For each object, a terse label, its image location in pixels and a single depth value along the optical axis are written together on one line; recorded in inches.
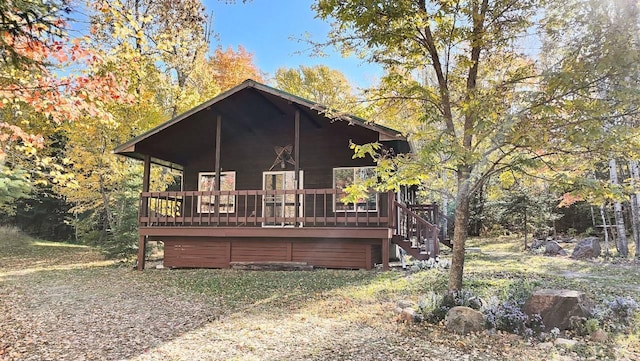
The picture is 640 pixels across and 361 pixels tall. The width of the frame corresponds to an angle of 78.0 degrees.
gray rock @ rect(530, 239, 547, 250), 697.8
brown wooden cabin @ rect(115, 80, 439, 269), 414.3
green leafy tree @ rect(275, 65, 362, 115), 938.1
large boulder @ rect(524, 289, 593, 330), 203.5
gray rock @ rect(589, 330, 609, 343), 188.9
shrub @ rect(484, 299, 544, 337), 202.8
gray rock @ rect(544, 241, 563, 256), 609.3
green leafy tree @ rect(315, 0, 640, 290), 214.8
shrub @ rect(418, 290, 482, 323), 226.4
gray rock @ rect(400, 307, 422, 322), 225.1
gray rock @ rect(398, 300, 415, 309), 253.4
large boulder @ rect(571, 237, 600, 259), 534.6
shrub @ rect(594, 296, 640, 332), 204.8
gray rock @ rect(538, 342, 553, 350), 184.1
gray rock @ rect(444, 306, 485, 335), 207.3
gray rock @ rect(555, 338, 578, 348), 182.7
